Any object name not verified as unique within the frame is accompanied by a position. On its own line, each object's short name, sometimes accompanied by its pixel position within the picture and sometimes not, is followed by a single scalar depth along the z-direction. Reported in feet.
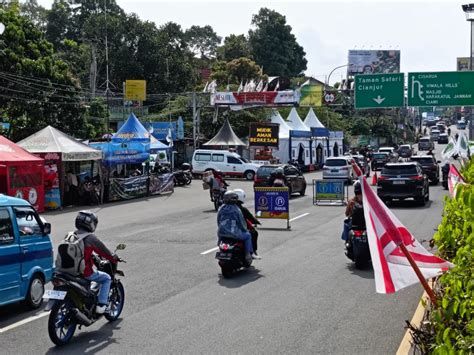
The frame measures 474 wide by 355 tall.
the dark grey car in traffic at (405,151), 215.92
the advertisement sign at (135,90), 167.84
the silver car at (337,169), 128.67
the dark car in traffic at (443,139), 326.24
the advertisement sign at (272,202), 64.13
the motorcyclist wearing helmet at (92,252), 28.07
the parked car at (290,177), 105.09
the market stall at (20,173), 76.43
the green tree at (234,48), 316.40
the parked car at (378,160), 175.43
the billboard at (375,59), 415.03
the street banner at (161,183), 112.78
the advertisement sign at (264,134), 160.15
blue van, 30.83
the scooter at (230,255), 40.40
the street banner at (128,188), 101.24
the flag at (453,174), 47.70
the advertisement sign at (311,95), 165.17
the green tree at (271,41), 319.06
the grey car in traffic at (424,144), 253.92
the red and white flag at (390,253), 17.25
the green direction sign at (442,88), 114.11
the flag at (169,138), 136.56
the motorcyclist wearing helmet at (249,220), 42.60
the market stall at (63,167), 89.86
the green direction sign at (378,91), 118.83
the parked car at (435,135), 370.53
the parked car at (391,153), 163.14
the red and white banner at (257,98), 154.61
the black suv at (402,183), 85.97
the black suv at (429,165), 119.34
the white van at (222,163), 153.58
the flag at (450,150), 85.19
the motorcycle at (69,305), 26.03
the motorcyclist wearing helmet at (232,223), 41.24
